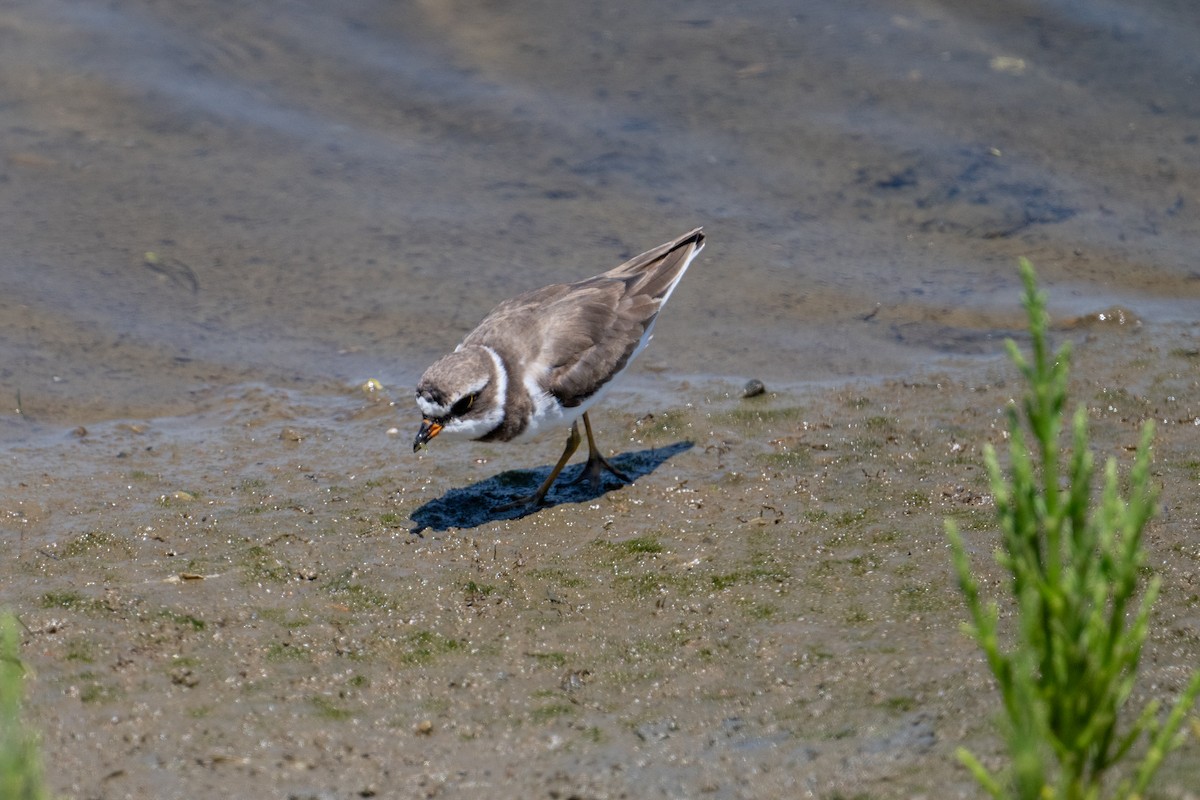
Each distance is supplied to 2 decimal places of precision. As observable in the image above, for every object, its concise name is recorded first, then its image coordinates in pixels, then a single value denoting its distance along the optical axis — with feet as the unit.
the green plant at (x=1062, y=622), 20.74
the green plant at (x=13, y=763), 18.84
